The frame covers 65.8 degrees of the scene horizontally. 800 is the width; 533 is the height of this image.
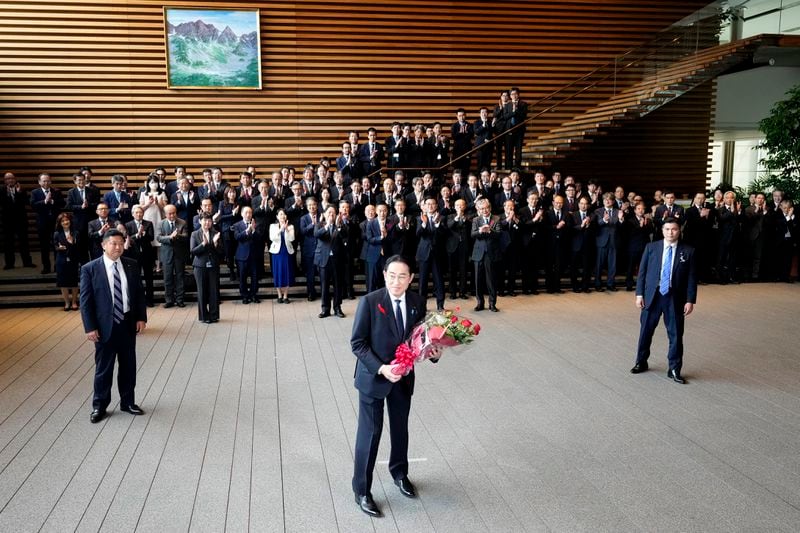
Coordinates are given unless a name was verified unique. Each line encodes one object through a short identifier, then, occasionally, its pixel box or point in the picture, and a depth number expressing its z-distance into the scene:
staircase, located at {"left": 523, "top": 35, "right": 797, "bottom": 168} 12.44
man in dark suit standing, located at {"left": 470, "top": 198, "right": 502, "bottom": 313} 9.47
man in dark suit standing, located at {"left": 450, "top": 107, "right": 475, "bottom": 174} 12.62
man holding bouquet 3.48
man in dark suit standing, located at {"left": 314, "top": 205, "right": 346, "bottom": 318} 9.03
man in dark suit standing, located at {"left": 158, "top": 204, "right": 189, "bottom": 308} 9.52
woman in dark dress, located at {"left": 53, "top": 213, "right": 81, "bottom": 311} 9.24
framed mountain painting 12.94
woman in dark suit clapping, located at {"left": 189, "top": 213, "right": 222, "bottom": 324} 8.65
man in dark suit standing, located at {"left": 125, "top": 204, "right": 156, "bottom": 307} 9.36
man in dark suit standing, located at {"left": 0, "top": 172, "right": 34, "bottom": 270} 11.09
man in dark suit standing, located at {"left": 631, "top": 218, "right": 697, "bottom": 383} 6.00
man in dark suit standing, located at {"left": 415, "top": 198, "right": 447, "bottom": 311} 9.54
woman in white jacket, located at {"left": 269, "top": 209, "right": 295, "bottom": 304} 9.91
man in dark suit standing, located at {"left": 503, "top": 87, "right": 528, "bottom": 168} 12.53
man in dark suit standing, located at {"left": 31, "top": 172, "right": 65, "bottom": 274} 10.82
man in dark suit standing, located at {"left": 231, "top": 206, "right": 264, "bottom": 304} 9.71
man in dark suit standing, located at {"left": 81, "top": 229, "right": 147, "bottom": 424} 5.01
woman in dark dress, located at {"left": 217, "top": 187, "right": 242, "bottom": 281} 10.30
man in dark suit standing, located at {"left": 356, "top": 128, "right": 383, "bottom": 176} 11.84
